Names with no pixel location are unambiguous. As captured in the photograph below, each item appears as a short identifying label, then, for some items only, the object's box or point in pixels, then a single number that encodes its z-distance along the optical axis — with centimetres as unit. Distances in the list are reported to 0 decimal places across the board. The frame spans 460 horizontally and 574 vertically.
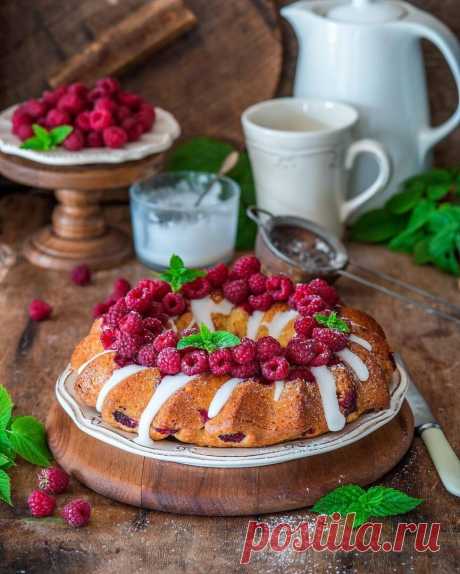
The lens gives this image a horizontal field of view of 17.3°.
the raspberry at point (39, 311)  114
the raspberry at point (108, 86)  122
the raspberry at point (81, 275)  121
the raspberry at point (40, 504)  91
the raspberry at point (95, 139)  119
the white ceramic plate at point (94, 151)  117
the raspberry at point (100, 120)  118
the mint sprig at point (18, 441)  95
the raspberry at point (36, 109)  121
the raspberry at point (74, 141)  118
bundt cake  92
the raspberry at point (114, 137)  118
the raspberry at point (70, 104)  120
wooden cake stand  118
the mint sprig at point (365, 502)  90
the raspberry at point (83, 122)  119
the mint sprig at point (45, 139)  118
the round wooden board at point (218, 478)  91
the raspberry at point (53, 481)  92
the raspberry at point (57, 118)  119
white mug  121
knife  94
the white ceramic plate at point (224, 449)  91
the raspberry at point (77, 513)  90
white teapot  125
